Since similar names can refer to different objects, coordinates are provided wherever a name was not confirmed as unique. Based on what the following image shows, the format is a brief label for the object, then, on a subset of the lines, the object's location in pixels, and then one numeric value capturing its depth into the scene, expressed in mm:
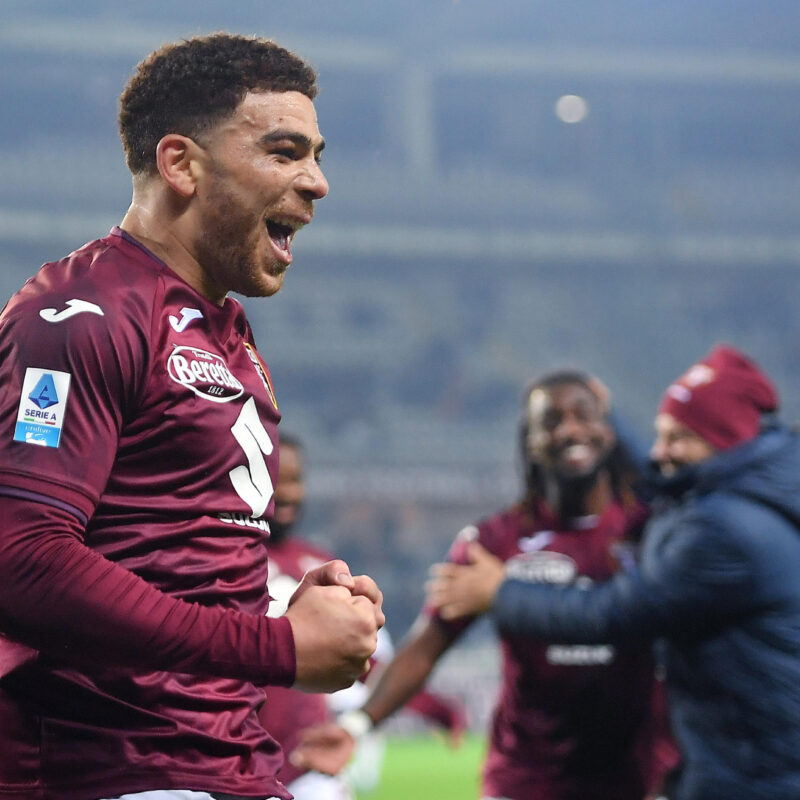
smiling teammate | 8516
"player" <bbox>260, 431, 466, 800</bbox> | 9695
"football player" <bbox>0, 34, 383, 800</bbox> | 3336
